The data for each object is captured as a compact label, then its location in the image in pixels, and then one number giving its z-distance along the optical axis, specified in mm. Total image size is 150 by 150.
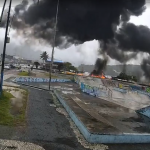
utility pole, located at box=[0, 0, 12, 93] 19016
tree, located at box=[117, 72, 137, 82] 79888
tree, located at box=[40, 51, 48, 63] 126062
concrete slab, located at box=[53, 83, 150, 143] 11627
